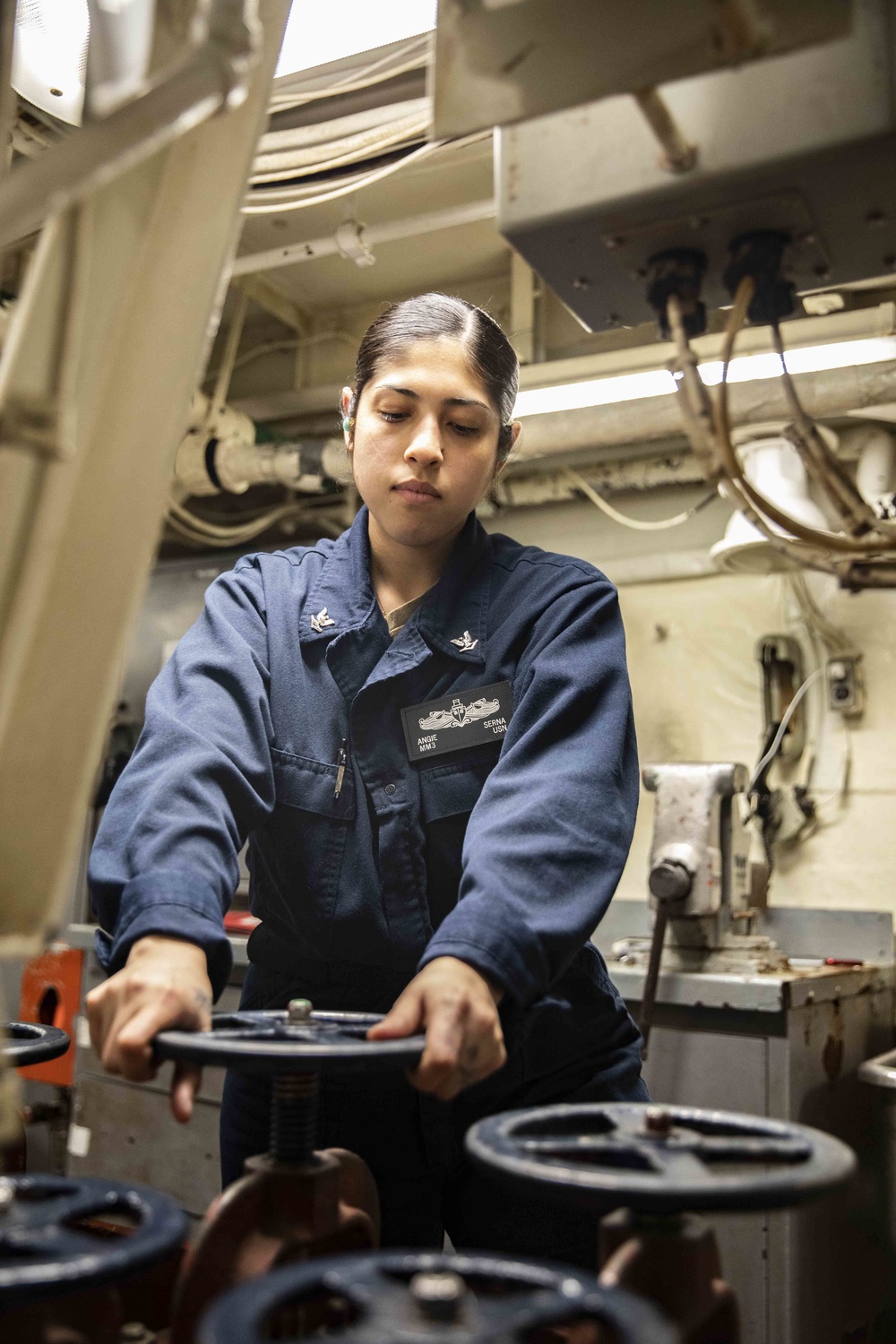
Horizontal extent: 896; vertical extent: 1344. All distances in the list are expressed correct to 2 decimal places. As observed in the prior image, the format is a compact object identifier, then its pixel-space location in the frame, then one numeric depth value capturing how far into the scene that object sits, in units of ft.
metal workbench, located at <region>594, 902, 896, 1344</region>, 6.88
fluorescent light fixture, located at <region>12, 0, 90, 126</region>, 5.97
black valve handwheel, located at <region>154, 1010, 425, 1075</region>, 2.53
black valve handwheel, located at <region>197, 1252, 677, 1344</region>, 1.74
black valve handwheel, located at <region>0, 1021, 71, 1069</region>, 3.38
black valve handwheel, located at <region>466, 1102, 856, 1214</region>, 2.16
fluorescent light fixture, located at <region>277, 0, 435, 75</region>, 6.14
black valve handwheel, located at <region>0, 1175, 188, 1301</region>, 1.90
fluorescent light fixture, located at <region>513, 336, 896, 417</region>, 8.11
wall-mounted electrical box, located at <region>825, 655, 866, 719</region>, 10.46
